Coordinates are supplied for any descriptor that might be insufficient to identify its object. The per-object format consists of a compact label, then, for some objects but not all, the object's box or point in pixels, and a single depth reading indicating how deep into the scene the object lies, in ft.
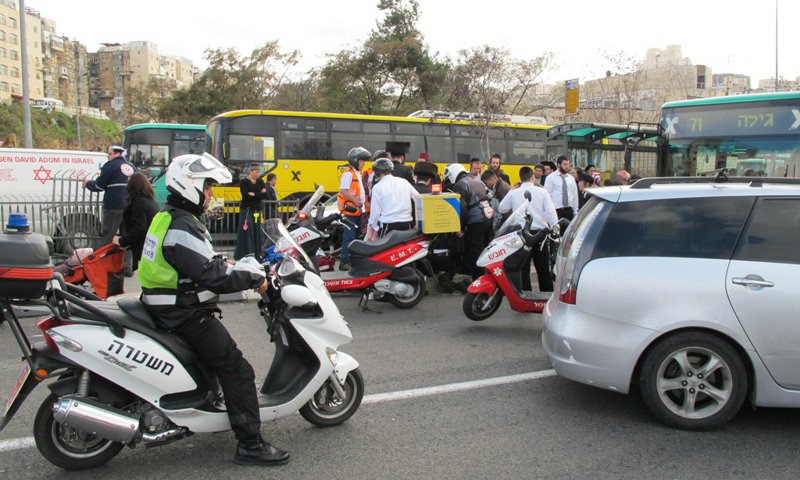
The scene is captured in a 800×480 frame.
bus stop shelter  49.27
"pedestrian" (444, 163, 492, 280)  28.68
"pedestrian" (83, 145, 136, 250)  27.09
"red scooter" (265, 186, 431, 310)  24.59
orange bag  23.03
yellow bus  56.75
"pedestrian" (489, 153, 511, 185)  37.19
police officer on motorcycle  10.95
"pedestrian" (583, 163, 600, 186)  35.53
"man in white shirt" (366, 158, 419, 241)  26.89
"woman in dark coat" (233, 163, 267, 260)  34.04
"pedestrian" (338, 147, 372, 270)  30.17
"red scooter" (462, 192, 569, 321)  21.33
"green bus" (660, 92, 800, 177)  28.73
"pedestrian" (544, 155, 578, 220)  33.65
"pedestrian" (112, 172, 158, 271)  22.59
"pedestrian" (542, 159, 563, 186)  38.31
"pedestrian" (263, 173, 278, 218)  36.29
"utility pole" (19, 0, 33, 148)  60.39
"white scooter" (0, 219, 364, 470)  10.41
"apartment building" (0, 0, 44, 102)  305.94
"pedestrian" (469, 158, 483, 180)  36.06
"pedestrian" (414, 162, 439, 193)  30.12
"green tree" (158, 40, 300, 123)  107.04
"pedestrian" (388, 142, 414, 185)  31.48
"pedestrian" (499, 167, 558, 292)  25.58
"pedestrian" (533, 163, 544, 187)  36.04
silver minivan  12.78
